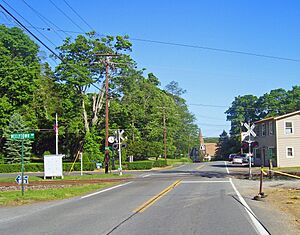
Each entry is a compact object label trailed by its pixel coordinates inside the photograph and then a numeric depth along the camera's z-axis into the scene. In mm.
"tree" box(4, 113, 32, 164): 58656
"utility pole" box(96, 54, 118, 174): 40078
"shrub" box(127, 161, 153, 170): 55656
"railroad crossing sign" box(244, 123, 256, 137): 30219
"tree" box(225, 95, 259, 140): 105812
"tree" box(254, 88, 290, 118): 97300
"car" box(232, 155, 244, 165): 67588
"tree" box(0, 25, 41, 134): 61094
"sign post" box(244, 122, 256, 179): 30153
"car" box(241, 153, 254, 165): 70112
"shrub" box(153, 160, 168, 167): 62062
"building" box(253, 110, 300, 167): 48594
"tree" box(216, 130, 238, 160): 104669
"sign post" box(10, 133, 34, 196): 20203
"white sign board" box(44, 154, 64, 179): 36906
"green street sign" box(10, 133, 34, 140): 20203
